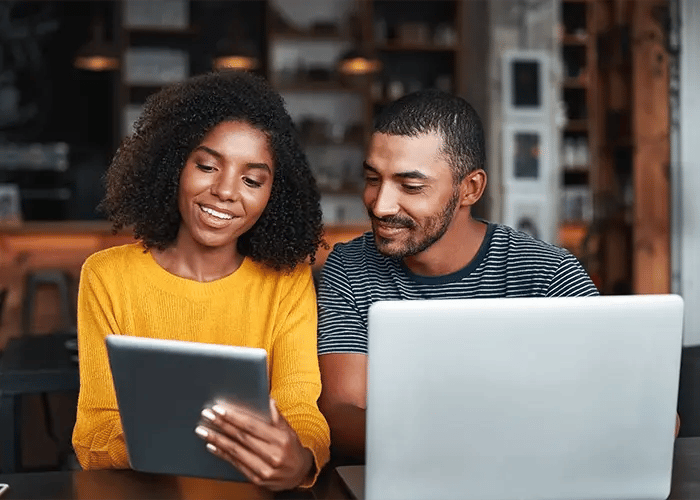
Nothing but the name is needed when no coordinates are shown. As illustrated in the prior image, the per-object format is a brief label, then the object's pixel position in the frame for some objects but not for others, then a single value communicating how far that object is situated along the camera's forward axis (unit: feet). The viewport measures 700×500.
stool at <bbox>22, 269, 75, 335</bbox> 17.54
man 5.50
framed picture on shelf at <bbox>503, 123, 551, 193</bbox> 17.17
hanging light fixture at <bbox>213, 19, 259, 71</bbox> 22.50
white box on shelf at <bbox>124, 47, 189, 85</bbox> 25.14
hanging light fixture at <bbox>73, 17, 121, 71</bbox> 22.41
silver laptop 3.56
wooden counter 18.10
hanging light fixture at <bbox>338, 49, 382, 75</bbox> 22.09
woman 5.20
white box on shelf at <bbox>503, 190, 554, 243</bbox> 17.19
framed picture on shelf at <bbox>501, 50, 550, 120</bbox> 16.96
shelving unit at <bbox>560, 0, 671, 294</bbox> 16.52
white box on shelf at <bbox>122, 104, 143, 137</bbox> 24.63
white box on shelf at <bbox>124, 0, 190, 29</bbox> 25.27
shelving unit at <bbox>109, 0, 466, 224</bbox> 24.32
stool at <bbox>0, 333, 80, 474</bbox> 7.16
